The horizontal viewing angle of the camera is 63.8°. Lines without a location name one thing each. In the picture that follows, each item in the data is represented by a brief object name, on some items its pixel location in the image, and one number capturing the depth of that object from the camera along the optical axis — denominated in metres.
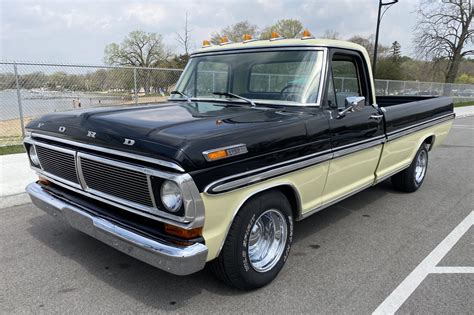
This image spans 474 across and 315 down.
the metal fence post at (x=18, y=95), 8.70
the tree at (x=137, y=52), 44.78
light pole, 16.36
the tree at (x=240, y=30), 43.31
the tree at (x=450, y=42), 35.31
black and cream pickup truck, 2.49
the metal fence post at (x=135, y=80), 10.76
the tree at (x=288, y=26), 49.62
